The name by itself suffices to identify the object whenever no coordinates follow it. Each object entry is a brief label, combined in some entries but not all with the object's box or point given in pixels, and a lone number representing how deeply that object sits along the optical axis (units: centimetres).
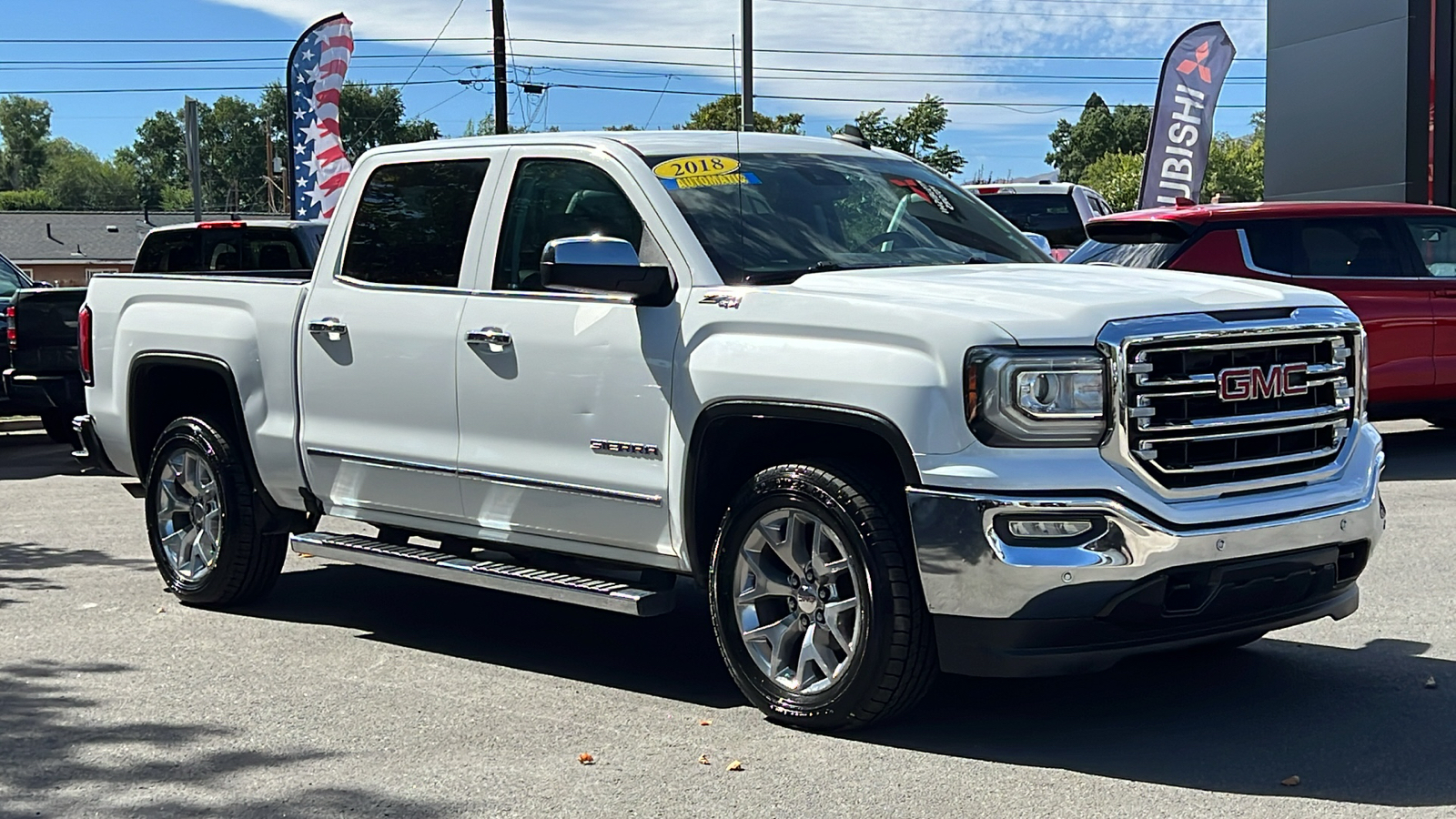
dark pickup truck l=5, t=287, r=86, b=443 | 1392
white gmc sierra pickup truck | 504
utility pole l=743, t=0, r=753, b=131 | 3150
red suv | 1191
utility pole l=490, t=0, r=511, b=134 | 3225
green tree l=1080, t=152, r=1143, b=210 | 9128
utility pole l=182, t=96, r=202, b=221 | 2675
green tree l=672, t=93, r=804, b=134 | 5162
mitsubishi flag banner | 2477
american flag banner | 2584
